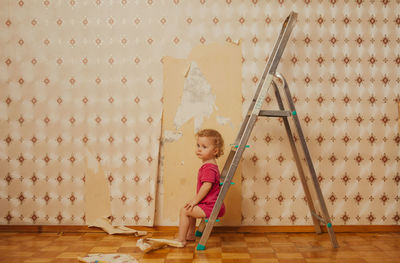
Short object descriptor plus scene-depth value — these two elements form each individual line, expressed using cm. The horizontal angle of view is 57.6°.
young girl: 226
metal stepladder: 212
